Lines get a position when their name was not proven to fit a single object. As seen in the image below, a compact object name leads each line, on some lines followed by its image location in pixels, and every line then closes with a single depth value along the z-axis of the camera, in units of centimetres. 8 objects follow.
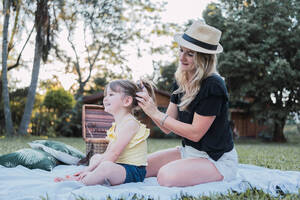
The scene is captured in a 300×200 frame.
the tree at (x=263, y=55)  1257
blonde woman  248
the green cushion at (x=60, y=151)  404
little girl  248
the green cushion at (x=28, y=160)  343
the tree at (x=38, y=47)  1063
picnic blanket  211
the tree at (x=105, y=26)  1641
